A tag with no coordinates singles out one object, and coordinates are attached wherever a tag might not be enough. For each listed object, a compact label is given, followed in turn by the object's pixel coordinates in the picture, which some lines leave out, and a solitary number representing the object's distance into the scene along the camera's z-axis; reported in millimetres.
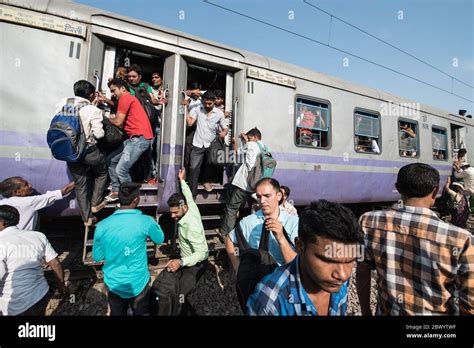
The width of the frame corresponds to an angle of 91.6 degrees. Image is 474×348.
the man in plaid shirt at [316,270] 1120
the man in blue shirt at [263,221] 1998
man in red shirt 3220
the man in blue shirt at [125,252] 2131
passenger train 2854
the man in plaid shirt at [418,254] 1336
